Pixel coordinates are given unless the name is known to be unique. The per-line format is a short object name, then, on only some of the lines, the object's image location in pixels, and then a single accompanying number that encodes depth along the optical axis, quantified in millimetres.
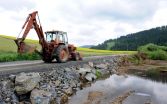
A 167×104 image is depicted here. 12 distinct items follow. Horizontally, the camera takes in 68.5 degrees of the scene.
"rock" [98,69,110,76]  13547
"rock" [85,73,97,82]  11419
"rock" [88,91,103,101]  8433
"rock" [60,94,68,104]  8030
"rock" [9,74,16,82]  7664
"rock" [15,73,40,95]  7379
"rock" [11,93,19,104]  7000
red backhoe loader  11108
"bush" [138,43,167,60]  24037
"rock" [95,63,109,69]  14087
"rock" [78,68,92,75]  11471
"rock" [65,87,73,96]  8818
